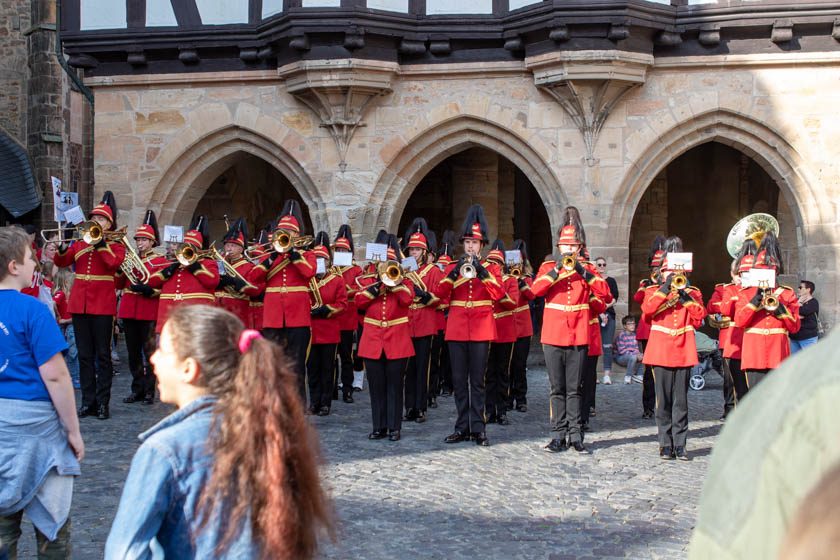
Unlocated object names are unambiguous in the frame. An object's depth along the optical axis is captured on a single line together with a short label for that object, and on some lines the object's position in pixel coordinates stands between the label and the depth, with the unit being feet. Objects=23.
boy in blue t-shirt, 13.91
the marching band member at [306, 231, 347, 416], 36.55
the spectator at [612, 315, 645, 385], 47.29
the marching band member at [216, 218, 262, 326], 34.99
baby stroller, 46.68
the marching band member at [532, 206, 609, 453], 29.35
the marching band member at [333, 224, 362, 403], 38.47
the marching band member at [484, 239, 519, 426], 35.24
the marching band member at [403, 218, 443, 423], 34.73
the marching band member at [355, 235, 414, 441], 31.24
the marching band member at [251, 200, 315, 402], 33.86
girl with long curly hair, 8.29
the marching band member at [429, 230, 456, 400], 39.34
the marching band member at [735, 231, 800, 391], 29.27
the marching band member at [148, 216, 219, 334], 34.27
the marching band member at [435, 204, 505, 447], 30.73
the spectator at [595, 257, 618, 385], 47.09
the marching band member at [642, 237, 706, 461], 29.04
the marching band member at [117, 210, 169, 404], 36.70
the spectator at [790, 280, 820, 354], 39.24
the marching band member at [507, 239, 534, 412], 38.52
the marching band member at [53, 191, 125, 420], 33.65
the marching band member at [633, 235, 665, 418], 35.12
